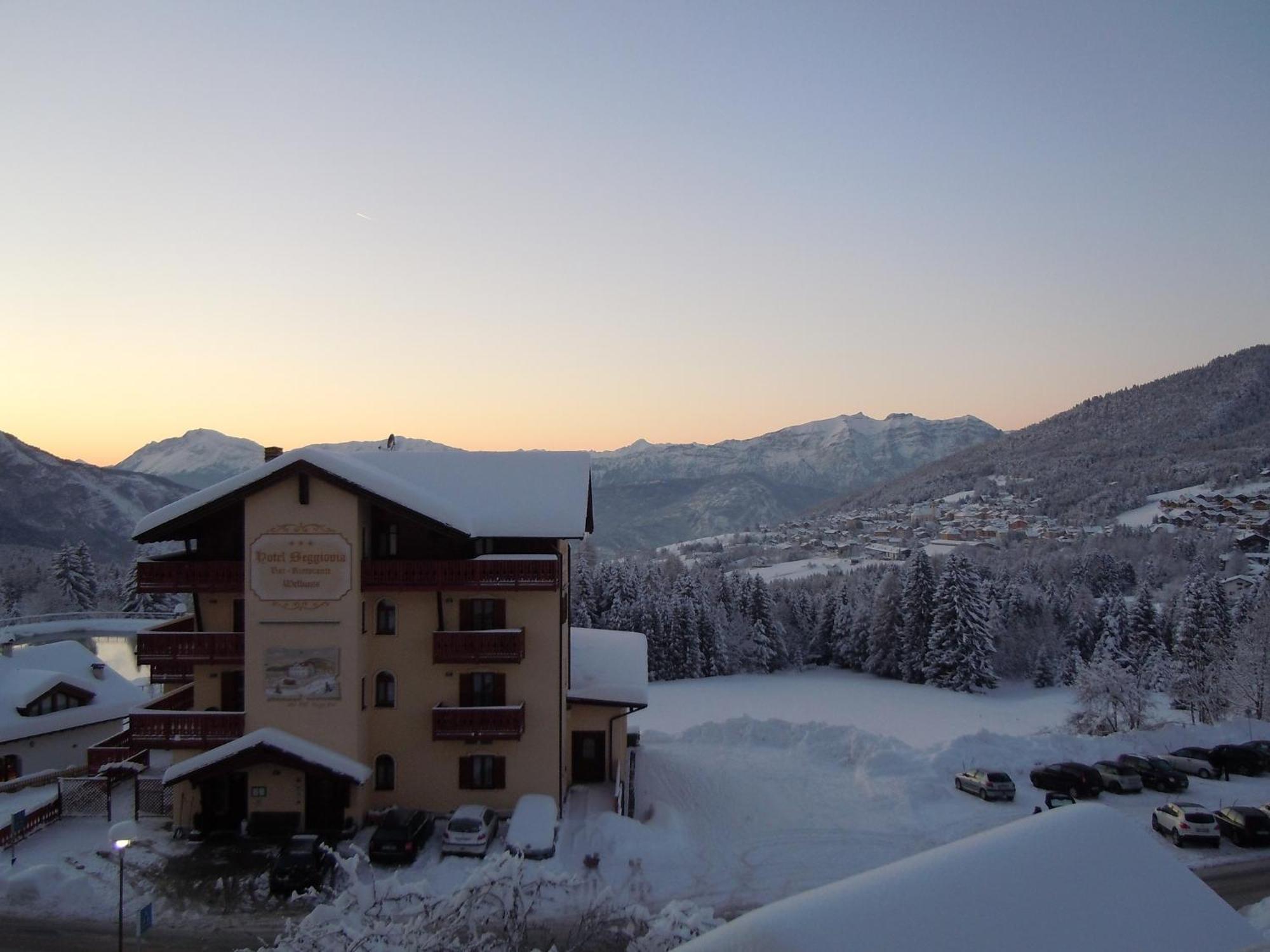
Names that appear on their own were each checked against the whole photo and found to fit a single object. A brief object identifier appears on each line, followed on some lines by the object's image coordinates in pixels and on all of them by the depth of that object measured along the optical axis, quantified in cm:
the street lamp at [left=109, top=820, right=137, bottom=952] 1367
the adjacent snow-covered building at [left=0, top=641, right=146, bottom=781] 3456
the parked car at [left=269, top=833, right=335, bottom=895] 1895
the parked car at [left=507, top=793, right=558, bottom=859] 2106
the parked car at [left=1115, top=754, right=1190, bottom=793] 2705
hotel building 2264
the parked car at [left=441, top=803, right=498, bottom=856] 2097
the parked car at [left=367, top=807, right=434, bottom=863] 2058
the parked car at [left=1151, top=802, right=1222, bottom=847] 2219
